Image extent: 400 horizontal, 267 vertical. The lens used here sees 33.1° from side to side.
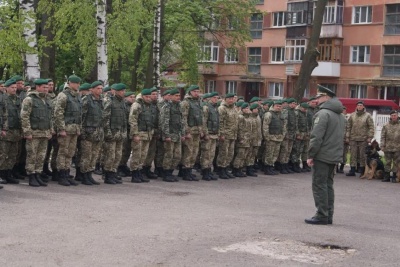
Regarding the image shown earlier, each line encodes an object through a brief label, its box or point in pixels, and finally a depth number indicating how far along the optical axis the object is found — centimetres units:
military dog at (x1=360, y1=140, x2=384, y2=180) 1858
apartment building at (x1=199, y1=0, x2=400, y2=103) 4612
